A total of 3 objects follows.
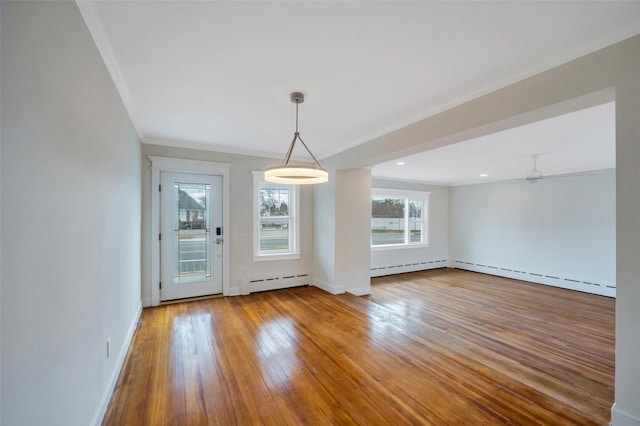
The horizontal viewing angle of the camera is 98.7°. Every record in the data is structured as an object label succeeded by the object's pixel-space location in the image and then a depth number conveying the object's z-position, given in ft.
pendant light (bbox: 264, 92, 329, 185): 8.55
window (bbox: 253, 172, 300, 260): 16.47
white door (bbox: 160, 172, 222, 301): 14.16
